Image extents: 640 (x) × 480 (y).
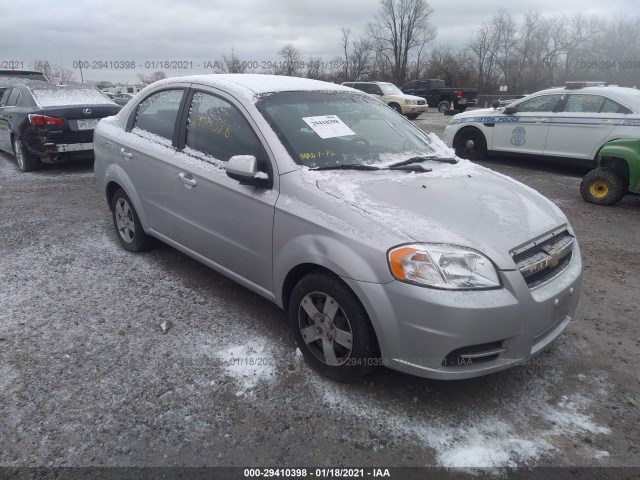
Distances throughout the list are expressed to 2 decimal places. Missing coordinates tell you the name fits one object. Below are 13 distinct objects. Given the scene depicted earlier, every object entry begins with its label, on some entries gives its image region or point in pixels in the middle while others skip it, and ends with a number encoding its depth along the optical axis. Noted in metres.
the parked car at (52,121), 7.68
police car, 7.66
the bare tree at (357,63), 60.00
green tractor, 6.23
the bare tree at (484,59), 55.51
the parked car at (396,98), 20.72
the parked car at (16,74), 12.30
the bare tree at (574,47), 47.97
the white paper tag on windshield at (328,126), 3.25
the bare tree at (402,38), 62.62
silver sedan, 2.34
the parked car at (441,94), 26.03
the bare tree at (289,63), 46.44
